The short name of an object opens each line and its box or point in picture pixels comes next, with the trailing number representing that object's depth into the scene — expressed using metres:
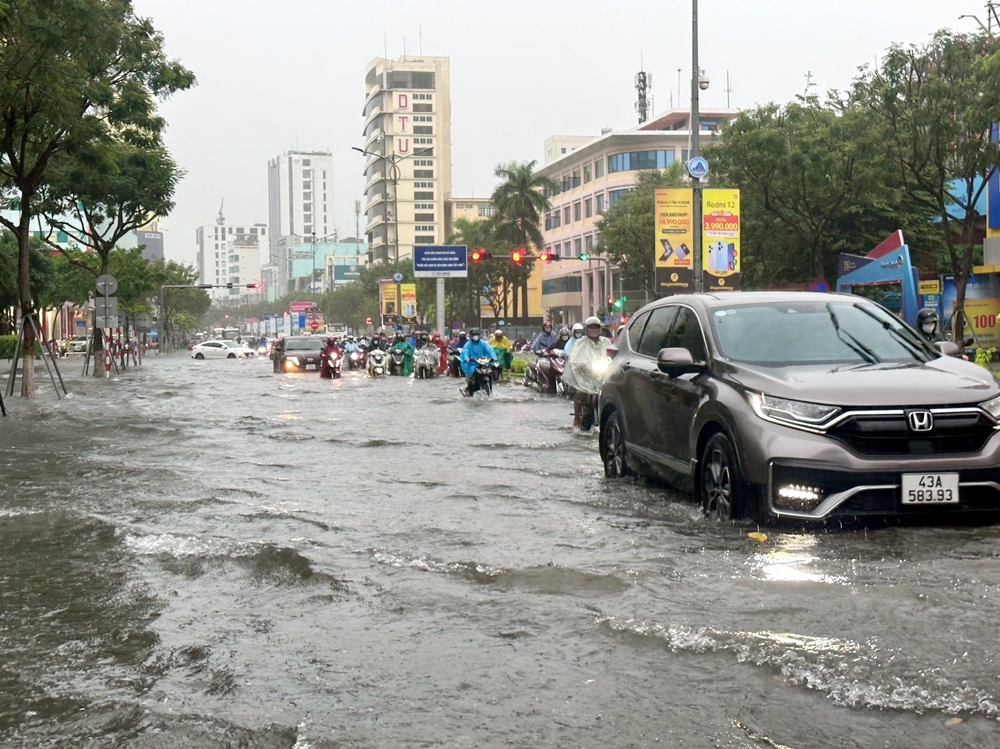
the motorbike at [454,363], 38.78
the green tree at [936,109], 30.55
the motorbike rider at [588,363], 16.38
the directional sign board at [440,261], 58.38
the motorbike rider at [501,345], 33.96
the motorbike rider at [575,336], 18.58
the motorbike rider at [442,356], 41.34
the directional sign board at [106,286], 38.00
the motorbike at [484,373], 25.94
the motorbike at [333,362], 40.44
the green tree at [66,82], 19.42
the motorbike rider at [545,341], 27.47
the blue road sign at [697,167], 28.25
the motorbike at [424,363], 38.94
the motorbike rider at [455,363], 38.59
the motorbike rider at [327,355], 40.38
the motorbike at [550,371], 26.78
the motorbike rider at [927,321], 13.27
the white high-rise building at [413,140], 153.38
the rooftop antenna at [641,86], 110.31
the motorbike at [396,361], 42.56
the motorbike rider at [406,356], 42.38
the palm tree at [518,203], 84.81
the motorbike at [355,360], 50.69
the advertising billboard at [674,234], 31.44
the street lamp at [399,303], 78.94
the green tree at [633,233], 62.94
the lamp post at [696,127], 29.14
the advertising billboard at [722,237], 30.09
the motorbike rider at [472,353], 26.00
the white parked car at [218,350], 81.69
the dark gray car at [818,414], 7.24
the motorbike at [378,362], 41.91
